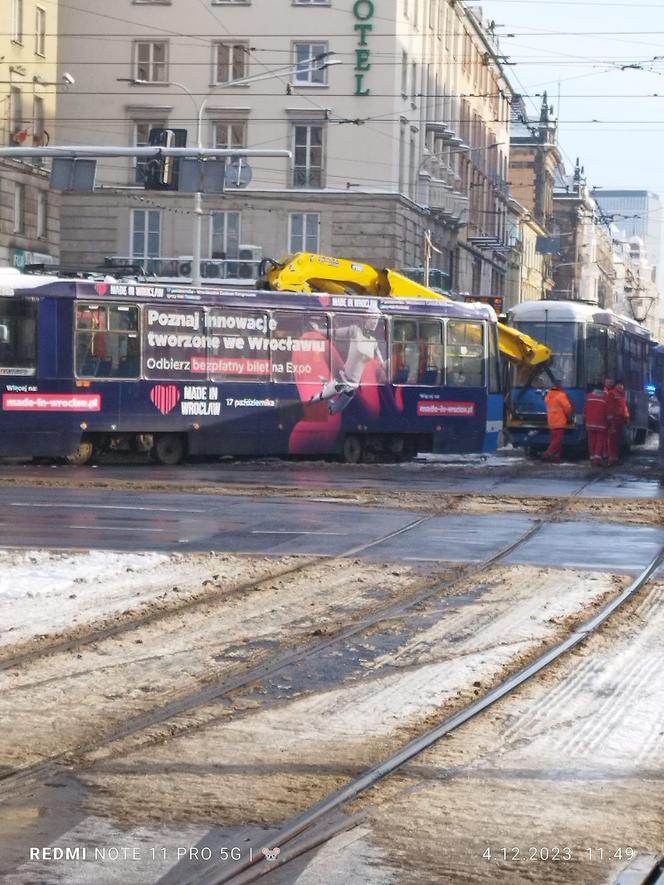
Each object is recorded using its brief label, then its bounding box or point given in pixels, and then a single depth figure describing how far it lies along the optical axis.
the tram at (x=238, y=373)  27.98
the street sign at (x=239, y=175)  39.03
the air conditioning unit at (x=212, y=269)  61.53
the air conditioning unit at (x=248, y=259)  61.06
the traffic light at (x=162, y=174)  34.12
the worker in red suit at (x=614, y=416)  34.72
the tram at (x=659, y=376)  29.84
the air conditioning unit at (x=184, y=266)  61.53
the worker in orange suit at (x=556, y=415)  35.28
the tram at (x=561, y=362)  37.06
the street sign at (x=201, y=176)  33.84
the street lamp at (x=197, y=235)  43.31
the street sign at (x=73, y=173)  32.81
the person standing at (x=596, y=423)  33.62
